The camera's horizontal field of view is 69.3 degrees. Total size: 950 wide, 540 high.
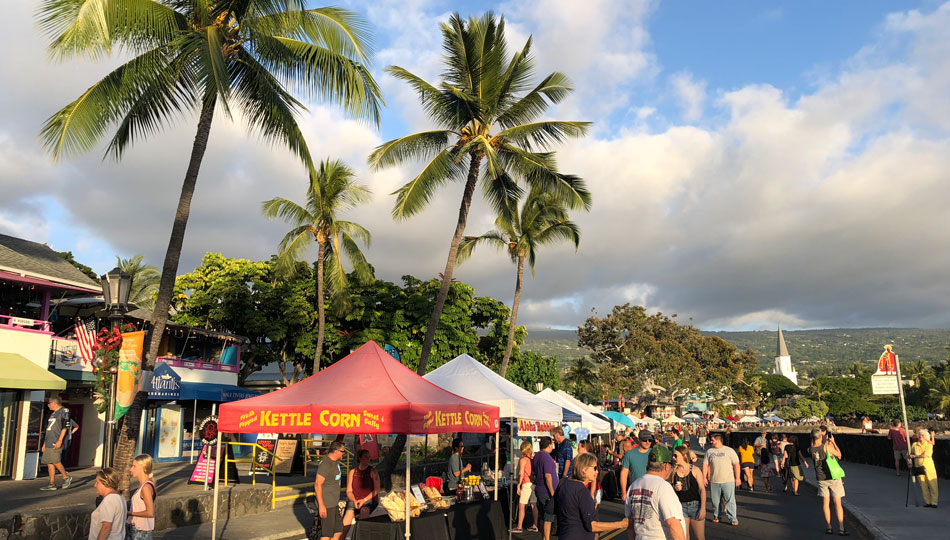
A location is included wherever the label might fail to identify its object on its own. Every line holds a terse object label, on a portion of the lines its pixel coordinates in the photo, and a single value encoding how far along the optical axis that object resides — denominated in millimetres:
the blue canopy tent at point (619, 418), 29369
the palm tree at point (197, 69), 12125
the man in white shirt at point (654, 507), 5664
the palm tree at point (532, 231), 32688
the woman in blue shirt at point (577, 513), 6297
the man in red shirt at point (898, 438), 21328
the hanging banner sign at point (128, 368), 10797
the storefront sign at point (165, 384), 23719
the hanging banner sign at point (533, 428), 17578
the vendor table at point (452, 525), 8961
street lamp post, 11781
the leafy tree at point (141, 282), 48562
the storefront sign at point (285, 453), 20797
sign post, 18109
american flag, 20141
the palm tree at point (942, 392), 91125
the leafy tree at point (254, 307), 36281
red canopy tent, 9039
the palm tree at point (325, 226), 31250
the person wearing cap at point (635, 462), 12375
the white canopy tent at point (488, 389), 14551
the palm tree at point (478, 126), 19500
